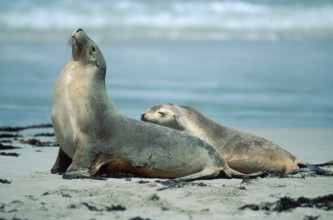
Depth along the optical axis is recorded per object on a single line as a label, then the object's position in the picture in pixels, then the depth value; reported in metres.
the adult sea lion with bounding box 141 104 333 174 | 17.80
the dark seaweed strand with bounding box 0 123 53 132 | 25.02
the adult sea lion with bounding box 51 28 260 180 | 15.61
